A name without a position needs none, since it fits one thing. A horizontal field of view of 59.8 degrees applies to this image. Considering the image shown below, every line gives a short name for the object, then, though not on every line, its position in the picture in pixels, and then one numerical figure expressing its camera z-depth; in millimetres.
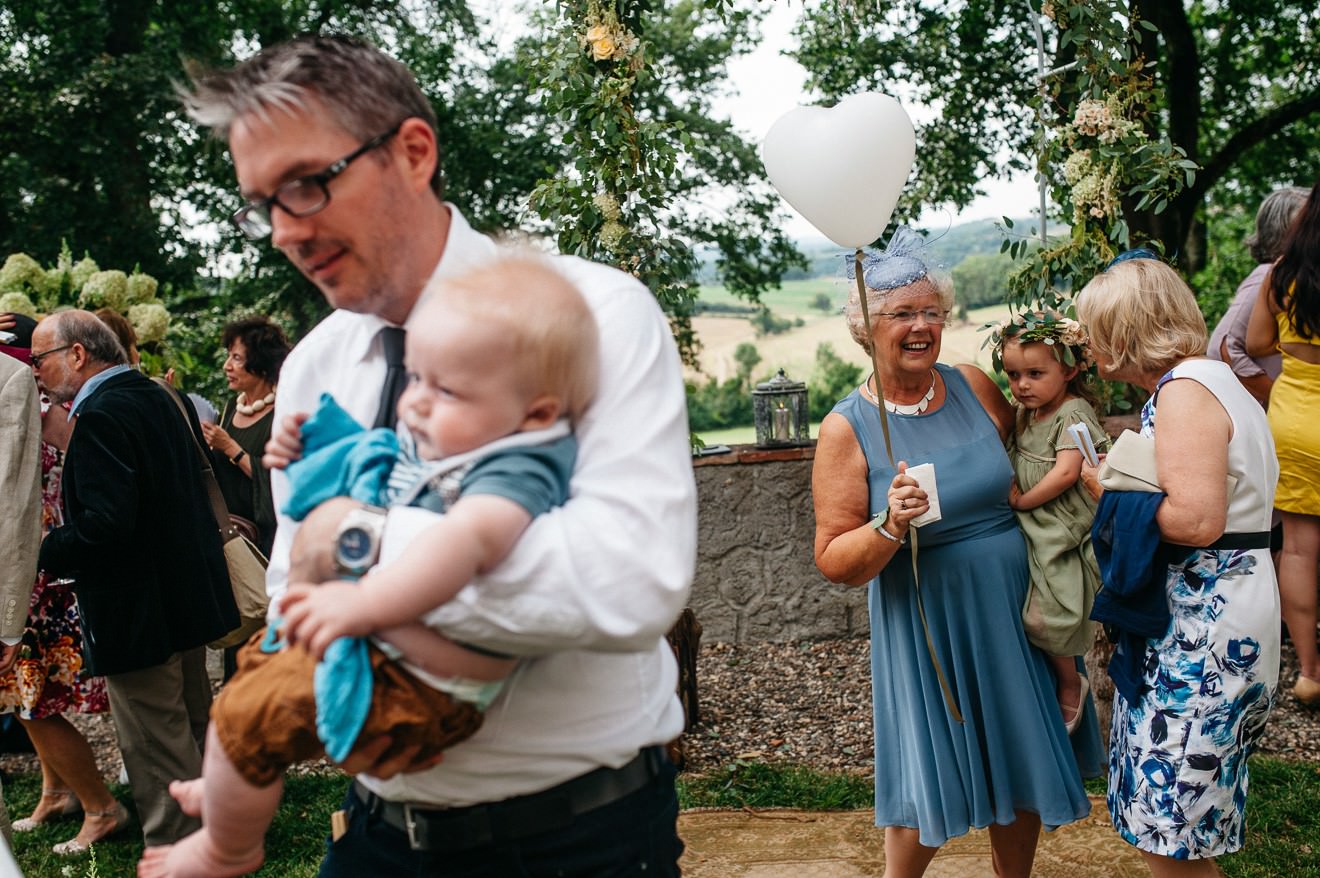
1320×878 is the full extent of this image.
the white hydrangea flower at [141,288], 5398
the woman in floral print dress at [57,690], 4324
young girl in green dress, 2916
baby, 1236
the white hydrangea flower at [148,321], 5277
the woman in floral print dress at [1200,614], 2494
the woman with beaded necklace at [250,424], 5066
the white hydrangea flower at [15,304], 4930
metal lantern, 6086
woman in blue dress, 2871
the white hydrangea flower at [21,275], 5172
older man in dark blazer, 3709
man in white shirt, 1279
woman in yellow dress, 4125
